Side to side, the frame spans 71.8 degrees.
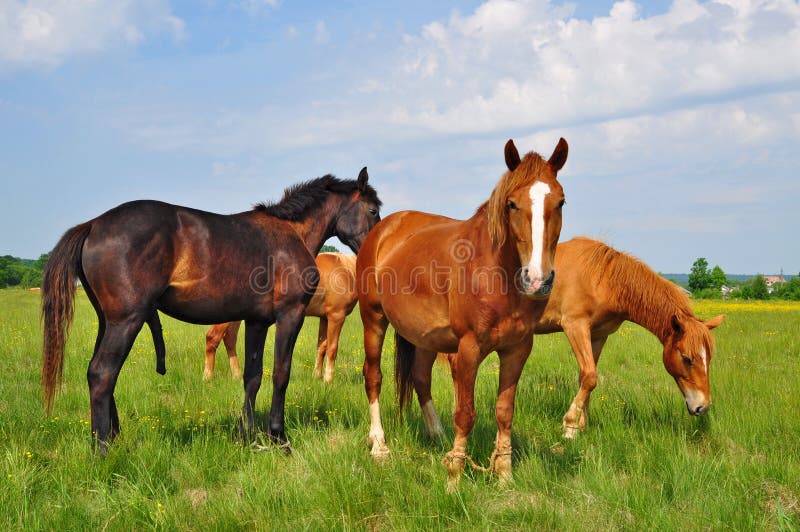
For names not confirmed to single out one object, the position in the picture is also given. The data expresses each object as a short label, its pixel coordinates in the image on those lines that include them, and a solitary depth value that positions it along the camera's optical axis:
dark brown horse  4.38
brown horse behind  8.87
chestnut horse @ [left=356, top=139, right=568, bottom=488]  3.32
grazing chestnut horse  5.50
